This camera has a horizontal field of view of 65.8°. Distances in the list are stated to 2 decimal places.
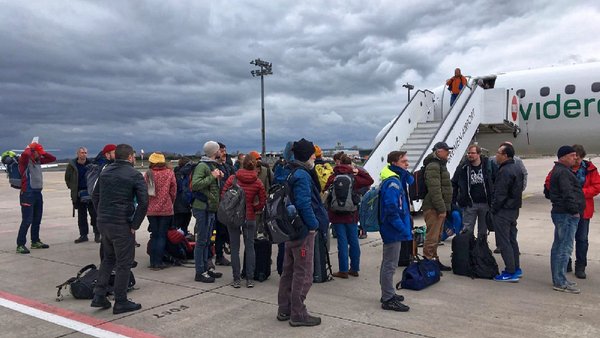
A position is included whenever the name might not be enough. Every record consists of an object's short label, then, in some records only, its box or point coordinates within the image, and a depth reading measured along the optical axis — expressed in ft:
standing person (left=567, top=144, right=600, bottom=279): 19.27
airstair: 38.45
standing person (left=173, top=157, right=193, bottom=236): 23.34
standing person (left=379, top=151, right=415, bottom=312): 15.34
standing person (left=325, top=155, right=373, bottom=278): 20.10
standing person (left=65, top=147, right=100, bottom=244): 28.12
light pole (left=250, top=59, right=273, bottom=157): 127.85
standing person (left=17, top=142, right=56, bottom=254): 25.75
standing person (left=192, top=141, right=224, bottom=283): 19.39
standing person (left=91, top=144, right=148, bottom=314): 15.23
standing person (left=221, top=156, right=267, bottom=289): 18.60
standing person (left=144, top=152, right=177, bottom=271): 21.20
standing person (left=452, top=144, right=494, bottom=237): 21.63
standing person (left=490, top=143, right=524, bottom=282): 18.49
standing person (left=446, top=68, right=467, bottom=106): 45.37
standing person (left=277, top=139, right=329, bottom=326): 14.03
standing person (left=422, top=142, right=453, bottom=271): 20.29
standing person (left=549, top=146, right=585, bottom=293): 17.11
